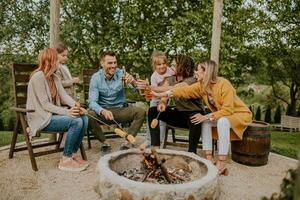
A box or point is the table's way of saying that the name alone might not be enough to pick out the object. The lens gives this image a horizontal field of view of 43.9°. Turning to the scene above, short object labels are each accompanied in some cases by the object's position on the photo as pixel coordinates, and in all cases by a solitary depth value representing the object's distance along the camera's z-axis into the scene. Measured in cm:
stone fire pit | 339
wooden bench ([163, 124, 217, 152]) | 564
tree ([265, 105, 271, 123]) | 2448
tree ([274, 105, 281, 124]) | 2562
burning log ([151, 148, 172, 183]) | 398
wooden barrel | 523
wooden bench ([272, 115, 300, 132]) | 2202
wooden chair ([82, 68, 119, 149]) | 631
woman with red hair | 463
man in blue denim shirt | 537
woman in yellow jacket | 488
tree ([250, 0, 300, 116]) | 1238
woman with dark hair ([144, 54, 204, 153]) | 536
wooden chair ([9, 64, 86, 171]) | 470
